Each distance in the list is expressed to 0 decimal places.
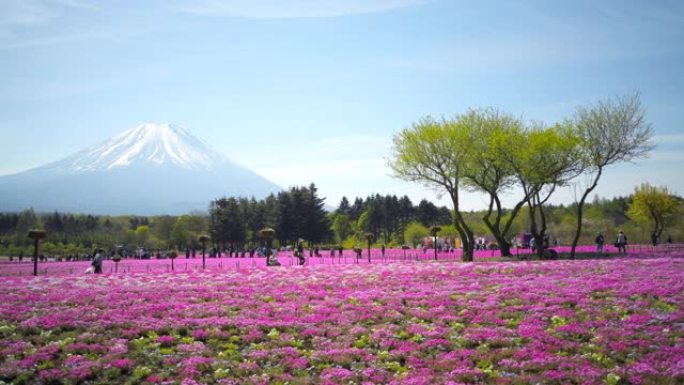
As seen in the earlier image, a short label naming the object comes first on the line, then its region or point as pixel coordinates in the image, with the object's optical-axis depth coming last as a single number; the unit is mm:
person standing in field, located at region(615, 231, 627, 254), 49562
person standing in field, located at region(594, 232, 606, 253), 50250
